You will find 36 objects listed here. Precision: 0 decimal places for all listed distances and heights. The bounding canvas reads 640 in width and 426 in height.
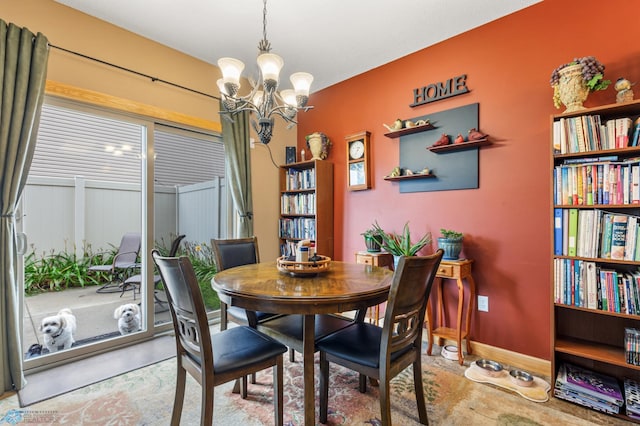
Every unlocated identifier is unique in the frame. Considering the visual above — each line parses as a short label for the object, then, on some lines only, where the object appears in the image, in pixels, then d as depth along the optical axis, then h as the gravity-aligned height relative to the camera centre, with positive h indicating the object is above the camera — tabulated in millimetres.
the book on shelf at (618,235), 1764 -125
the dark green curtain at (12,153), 1964 +411
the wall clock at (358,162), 3301 +586
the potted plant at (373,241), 3004 -267
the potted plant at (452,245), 2475 -254
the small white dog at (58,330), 2301 -899
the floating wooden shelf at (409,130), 2807 +813
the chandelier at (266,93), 1833 +796
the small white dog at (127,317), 2721 -932
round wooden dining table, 1382 -383
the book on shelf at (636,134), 1750 +467
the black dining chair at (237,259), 2105 -370
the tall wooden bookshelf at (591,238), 1781 -151
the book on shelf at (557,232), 1974 -119
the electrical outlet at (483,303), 2524 -755
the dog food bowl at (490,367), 2178 -1145
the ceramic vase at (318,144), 3617 +846
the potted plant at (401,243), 2619 -263
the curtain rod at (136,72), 2374 +1288
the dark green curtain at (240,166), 3336 +545
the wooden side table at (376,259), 2928 -443
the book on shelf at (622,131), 1779 +492
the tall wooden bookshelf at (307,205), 3531 +121
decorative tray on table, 1788 -317
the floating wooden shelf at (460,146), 2480 +591
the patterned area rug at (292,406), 1716 -1175
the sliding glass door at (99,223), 2369 -73
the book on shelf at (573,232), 1916 -116
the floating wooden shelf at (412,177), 2835 +366
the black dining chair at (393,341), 1392 -692
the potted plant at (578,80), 1873 +852
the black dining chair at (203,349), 1343 -687
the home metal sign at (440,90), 2662 +1145
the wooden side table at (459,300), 2369 -713
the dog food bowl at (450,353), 2465 -1159
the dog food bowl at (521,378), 2039 -1145
